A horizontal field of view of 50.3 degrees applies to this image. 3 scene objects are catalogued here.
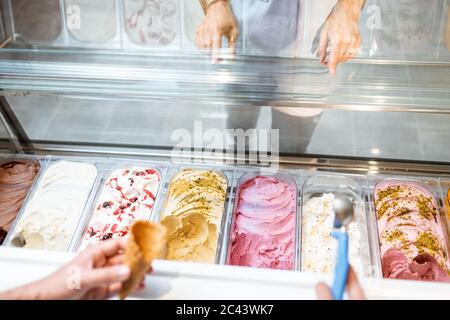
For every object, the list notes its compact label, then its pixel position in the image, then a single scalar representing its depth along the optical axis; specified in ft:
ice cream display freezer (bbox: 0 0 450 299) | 5.04
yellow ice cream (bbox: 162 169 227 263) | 5.84
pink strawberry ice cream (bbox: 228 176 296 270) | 5.98
